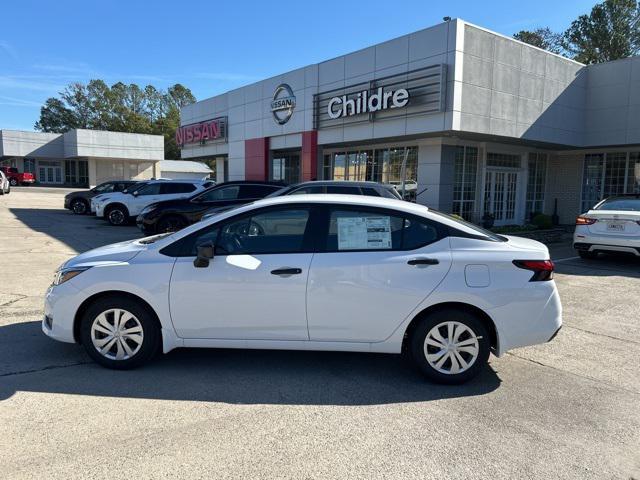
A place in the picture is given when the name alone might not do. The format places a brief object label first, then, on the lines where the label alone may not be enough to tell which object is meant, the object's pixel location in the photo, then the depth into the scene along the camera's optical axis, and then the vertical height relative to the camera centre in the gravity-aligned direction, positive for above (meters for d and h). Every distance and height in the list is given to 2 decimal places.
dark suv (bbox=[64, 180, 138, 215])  21.42 -0.42
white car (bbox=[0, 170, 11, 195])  32.62 +0.06
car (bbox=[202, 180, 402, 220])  10.78 +0.12
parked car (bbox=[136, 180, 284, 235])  13.64 -0.38
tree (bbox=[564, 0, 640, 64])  37.03 +12.98
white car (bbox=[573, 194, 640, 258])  10.16 -0.59
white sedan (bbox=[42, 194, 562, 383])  4.23 -0.83
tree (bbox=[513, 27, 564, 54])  43.84 +14.22
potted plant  17.03 -0.79
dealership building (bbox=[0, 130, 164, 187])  53.25 +3.58
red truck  50.31 +0.98
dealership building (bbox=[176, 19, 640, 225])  14.37 +2.48
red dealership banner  25.17 +3.22
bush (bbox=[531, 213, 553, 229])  17.77 -0.82
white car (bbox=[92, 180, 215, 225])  18.14 -0.28
